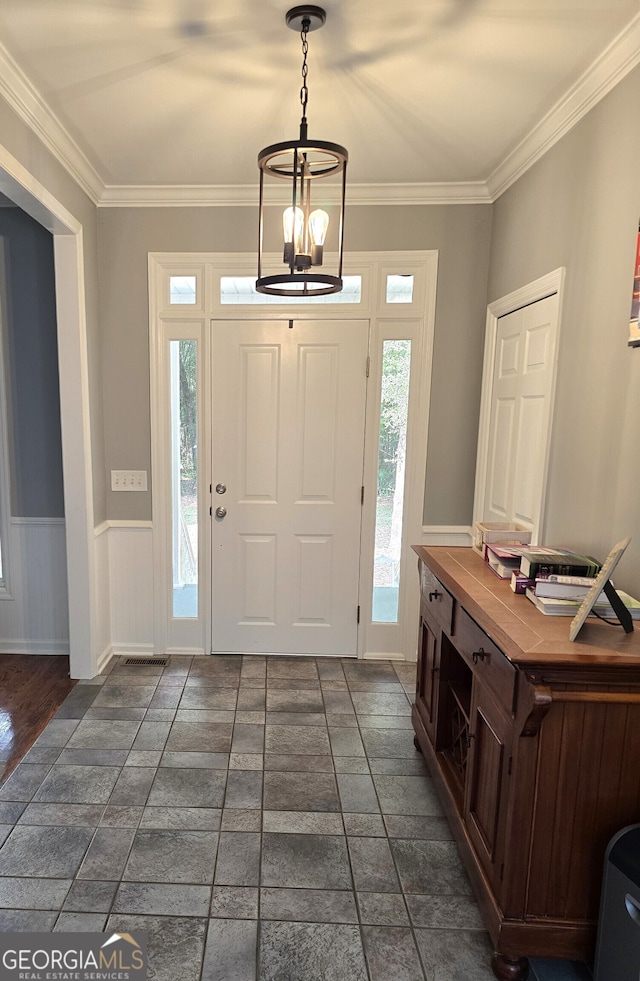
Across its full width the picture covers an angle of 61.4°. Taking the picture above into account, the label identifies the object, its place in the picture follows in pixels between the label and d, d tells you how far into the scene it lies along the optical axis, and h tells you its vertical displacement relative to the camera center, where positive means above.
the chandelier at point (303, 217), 1.59 +0.62
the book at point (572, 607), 1.52 -0.51
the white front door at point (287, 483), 3.12 -0.38
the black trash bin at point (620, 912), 1.19 -1.10
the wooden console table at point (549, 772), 1.32 -0.88
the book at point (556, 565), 1.67 -0.43
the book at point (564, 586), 1.58 -0.46
